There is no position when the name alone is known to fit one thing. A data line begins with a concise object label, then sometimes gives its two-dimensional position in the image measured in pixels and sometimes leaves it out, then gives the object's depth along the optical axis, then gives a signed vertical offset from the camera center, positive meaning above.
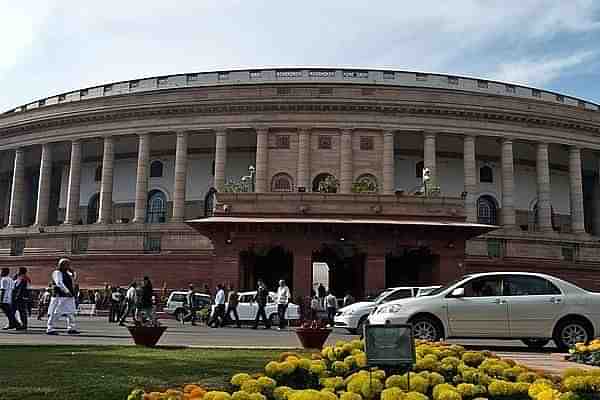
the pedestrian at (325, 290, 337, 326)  28.02 +0.16
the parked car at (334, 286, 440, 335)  20.30 -0.08
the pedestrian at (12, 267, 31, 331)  19.36 +0.23
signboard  6.13 -0.31
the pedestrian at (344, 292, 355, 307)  28.57 +0.43
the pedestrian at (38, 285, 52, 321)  30.86 +0.03
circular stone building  46.53 +11.82
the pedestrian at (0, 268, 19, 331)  19.64 +0.29
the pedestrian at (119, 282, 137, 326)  24.97 +0.18
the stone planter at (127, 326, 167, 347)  12.48 -0.51
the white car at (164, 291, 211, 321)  29.89 +0.19
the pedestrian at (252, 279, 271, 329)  24.38 +0.21
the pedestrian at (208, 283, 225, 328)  24.81 -0.11
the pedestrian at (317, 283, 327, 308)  30.28 +0.78
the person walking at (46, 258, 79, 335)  17.05 +0.20
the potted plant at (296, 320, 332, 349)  12.48 -0.47
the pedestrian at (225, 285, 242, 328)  25.23 +0.11
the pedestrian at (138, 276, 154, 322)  21.38 +0.24
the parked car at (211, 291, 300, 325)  27.12 -0.06
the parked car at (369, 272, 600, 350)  14.05 -0.05
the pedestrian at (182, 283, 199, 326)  26.78 +0.02
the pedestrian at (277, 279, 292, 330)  24.58 +0.29
